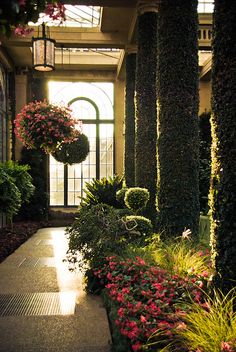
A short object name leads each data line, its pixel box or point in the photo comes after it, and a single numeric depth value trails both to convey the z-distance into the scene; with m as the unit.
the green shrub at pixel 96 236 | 4.63
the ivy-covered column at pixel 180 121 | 5.71
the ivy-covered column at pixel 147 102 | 8.01
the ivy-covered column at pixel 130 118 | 10.55
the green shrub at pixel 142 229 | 6.12
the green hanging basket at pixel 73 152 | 12.61
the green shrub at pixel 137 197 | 7.41
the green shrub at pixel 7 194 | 7.66
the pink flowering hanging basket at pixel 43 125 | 7.99
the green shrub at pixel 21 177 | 9.66
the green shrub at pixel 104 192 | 10.36
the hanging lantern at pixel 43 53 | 6.75
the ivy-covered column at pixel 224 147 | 3.08
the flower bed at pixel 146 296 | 2.66
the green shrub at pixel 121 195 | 9.15
